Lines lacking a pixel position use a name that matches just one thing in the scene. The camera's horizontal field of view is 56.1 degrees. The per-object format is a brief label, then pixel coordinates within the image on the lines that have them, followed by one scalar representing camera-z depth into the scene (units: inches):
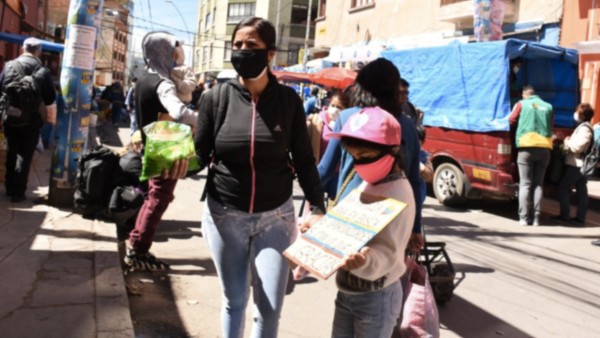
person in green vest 329.4
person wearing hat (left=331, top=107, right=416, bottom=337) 94.2
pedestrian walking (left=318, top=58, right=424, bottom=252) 129.8
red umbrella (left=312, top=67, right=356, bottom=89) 613.3
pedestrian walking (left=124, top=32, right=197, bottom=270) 177.6
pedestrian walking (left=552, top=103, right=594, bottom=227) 340.2
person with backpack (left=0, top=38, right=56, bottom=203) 249.0
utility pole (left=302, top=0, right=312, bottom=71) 1216.8
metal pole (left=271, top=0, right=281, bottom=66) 1899.6
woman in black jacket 112.0
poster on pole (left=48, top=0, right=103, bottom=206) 251.8
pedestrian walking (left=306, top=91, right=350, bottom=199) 236.9
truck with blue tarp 349.1
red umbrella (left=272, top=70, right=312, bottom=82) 737.6
